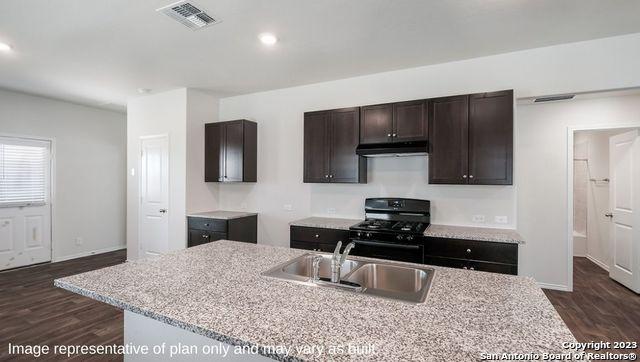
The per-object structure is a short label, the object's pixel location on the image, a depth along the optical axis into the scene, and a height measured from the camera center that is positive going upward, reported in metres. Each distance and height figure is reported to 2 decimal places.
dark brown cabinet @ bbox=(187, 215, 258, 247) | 4.12 -0.65
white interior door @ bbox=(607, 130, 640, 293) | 3.83 -0.33
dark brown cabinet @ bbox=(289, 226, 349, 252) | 3.48 -0.64
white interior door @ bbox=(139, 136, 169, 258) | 4.68 -0.22
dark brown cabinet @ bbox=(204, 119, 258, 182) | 4.41 +0.43
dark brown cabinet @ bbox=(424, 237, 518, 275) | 2.76 -0.66
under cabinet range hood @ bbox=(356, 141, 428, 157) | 3.23 +0.35
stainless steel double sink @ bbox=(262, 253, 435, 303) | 1.62 -0.52
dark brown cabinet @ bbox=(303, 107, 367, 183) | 3.67 +0.42
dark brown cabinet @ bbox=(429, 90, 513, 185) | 3.00 +0.43
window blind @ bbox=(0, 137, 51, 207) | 4.63 +0.14
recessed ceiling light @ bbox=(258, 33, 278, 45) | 2.84 +1.32
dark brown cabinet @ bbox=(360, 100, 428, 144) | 3.33 +0.65
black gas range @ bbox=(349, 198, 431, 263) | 3.04 -0.48
